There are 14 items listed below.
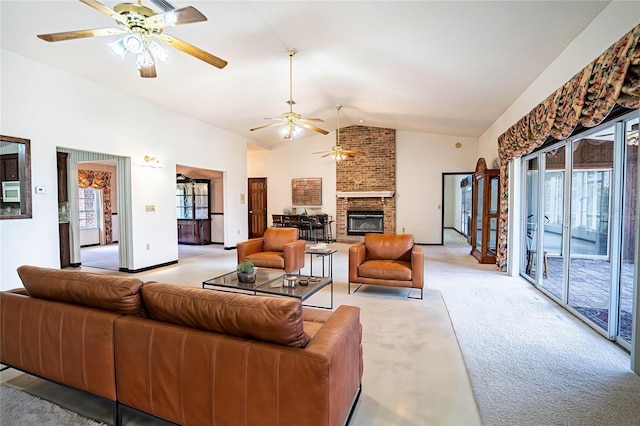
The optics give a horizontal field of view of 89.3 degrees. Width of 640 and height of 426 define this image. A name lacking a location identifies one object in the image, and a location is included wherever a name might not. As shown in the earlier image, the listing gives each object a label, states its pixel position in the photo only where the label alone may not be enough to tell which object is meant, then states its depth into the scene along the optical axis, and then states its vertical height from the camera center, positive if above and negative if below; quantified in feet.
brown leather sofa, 4.67 -2.41
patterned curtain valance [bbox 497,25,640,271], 7.04 +2.94
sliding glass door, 9.84 -0.73
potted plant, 11.39 -2.46
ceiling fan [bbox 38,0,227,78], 7.24 +4.24
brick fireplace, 30.96 +3.04
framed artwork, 33.45 +1.31
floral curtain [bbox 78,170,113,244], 28.40 +1.67
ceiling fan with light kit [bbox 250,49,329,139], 15.85 +4.06
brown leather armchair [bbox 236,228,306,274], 16.30 -2.51
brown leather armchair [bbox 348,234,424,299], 13.50 -2.64
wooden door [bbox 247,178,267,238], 35.70 -0.24
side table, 16.11 -2.39
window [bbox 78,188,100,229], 28.50 -0.25
